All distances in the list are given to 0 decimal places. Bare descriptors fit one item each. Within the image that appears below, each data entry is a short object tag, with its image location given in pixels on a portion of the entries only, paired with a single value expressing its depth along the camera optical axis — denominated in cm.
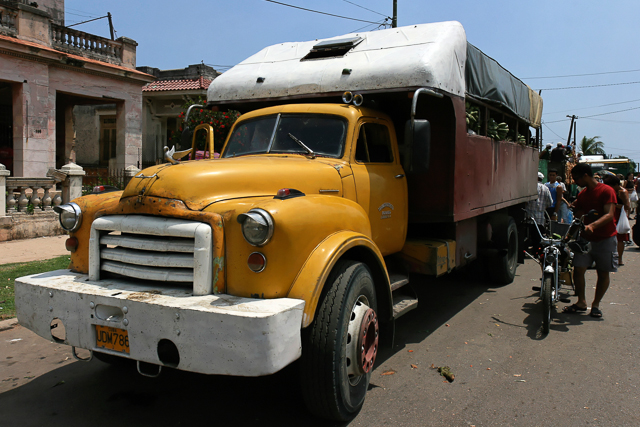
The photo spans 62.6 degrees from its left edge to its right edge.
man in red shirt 621
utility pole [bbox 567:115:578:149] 5797
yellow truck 307
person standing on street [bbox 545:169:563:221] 1130
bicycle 579
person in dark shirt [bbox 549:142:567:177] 1396
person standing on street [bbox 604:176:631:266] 1024
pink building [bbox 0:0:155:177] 1426
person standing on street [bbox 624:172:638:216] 1708
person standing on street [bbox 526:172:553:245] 1055
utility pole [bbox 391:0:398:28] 1875
